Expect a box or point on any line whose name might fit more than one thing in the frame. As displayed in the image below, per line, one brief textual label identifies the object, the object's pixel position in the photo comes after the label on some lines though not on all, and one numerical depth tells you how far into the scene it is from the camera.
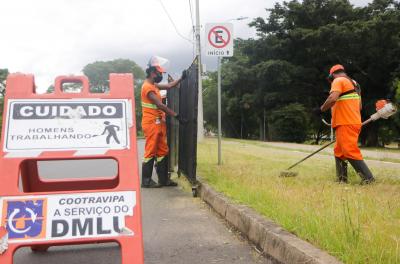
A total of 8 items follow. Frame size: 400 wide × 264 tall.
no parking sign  9.91
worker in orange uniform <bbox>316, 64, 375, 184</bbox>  6.98
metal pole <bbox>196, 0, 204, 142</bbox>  24.14
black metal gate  7.43
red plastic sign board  3.30
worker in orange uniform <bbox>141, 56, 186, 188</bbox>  8.00
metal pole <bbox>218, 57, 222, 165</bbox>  9.97
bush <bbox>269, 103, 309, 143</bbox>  34.81
